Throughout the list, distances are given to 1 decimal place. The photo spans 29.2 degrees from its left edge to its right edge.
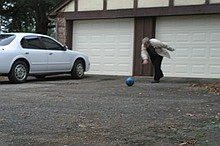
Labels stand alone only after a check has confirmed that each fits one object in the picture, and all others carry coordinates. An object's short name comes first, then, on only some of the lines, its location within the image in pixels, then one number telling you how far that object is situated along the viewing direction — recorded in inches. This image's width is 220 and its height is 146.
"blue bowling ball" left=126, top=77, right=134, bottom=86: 441.4
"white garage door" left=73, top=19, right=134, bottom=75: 617.9
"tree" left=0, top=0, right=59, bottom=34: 1006.3
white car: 458.3
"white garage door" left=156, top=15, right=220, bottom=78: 557.0
